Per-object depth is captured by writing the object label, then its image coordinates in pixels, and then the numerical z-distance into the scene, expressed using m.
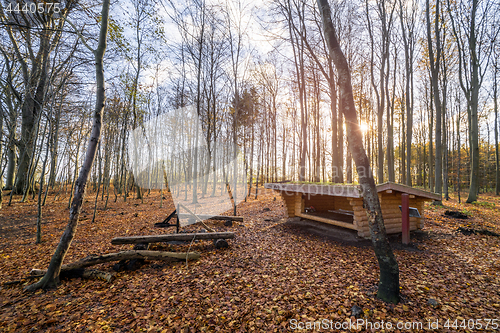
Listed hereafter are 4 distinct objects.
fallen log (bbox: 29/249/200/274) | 4.01
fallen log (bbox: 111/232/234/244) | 4.95
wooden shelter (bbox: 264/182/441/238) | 5.33
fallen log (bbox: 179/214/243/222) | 8.00
